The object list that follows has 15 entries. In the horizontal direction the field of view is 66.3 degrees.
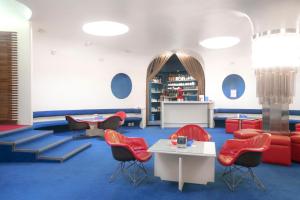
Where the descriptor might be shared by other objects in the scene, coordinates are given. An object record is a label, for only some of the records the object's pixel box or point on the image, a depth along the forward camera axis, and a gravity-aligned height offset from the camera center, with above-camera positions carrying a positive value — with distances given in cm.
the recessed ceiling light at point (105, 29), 710 +226
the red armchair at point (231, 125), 913 -104
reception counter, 1070 -70
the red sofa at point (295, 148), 520 -112
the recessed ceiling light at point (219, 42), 860 +220
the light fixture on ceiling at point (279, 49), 521 +115
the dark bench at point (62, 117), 827 -72
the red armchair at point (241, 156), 362 -97
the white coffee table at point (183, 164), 372 -112
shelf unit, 1264 +58
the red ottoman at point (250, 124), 878 -95
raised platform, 524 -114
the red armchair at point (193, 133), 493 -73
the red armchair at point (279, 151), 502 -116
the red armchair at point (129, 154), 388 -99
